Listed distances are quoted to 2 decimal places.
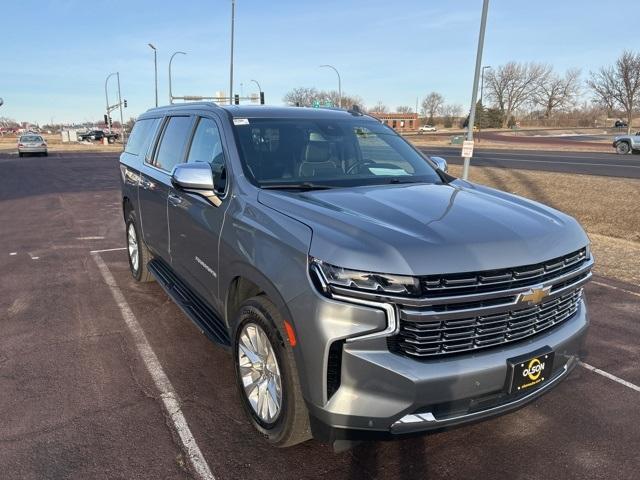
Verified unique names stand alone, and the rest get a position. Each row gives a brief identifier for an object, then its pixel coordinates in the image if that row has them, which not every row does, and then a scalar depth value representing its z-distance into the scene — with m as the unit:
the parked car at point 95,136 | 69.71
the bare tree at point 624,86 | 55.69
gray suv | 2.37
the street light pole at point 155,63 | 43.28
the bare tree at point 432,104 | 128.75
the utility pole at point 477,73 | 11.27
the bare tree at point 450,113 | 122.29
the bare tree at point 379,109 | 122.93
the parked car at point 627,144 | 30.91
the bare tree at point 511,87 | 99.31
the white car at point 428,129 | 95.90
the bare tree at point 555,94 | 97.38
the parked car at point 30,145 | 36.19
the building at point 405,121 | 105.31
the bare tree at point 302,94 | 79.51
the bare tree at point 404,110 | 146.75
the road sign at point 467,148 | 11.90
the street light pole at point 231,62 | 28.80
